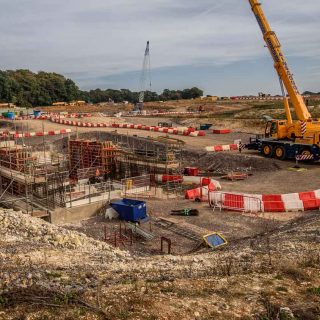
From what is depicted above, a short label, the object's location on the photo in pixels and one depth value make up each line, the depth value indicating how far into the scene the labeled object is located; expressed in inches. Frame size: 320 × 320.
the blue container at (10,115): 2819.1
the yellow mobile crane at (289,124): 1178.6
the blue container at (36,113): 3039.1
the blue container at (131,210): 765.9
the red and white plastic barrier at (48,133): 2023.3
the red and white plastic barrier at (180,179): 1053.8
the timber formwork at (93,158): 1208.2
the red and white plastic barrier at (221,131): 1969.7
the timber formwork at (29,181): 856.3
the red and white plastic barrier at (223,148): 1432.1
